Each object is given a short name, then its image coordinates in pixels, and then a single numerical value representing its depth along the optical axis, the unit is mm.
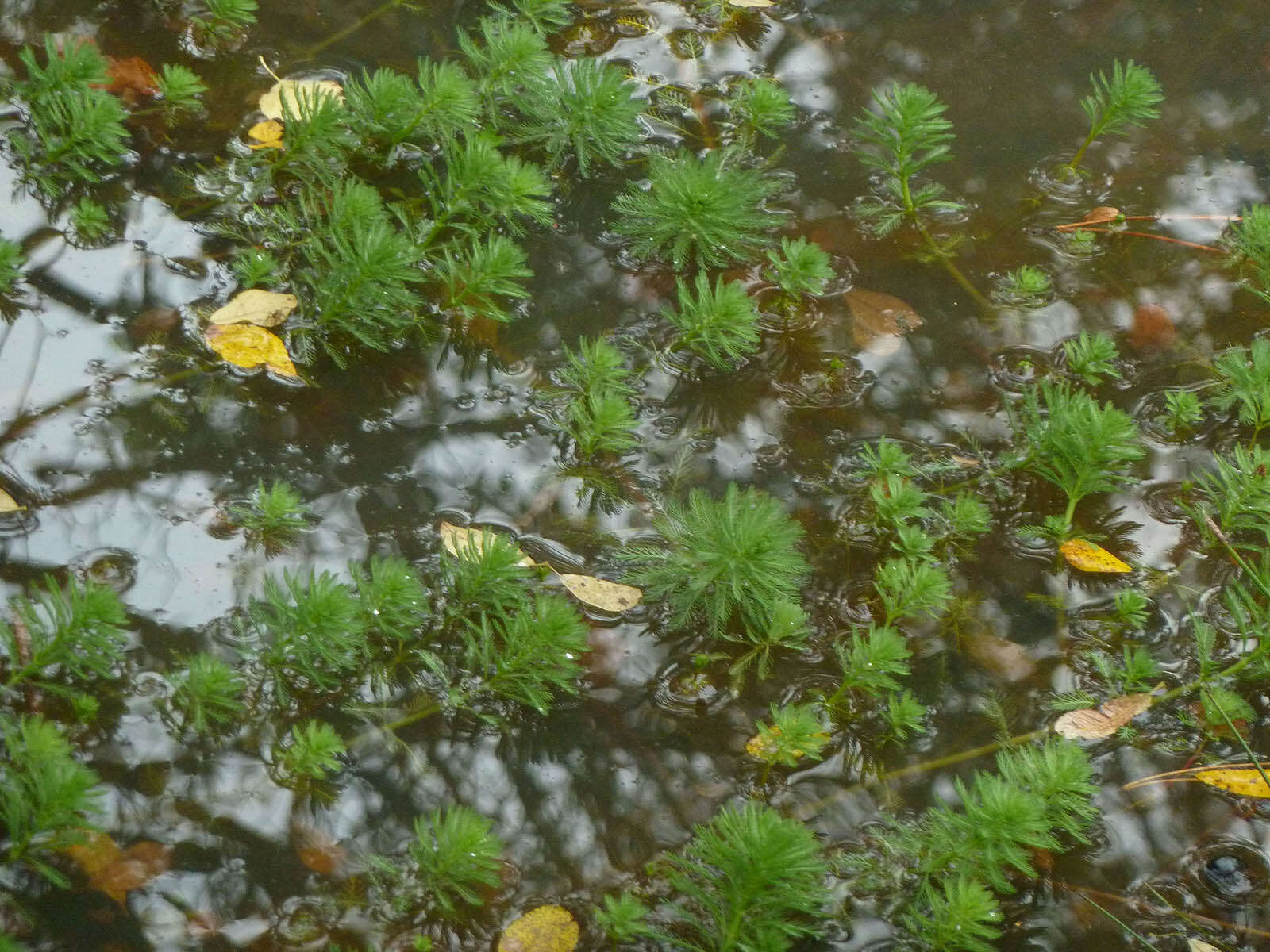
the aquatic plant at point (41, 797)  4281
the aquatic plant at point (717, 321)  6172
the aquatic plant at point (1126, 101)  7180
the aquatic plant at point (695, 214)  6484
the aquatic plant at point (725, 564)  5184
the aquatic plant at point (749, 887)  4363
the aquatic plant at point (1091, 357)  6422
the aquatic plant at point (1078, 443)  5832
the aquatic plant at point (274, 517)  5336
